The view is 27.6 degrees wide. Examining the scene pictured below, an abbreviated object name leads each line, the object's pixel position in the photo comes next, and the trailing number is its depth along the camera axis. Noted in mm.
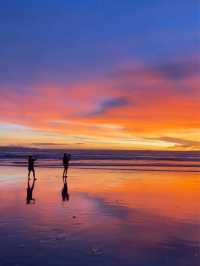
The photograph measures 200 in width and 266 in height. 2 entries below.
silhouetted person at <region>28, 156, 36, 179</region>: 25984
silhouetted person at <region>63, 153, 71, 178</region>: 27256
